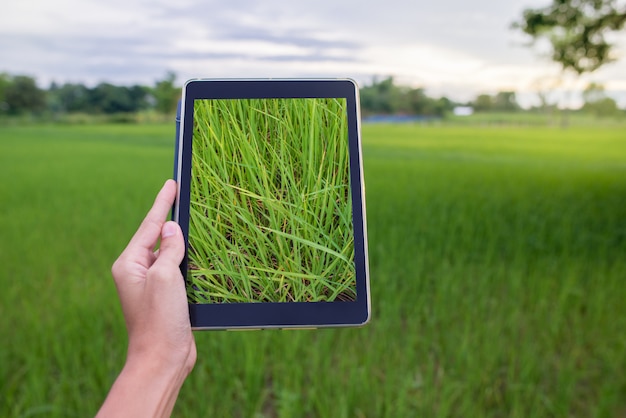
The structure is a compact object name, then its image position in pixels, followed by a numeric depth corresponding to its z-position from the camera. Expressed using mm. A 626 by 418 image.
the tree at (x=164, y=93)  28859
